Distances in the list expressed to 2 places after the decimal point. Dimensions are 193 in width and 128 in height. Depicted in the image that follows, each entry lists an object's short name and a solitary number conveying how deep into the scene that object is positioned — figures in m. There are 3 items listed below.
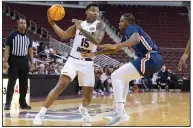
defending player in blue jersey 5.35
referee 7.78
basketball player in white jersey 5.55
